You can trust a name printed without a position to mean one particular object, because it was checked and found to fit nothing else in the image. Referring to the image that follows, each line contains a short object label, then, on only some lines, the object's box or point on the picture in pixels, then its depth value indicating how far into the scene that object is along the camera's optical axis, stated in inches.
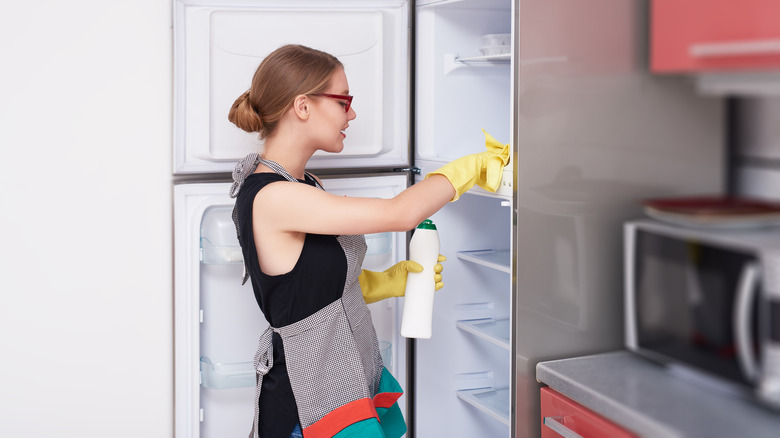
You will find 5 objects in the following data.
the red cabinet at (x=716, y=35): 54.4
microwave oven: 53.3
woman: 69.2
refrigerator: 69.6
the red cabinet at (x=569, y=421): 60.9
